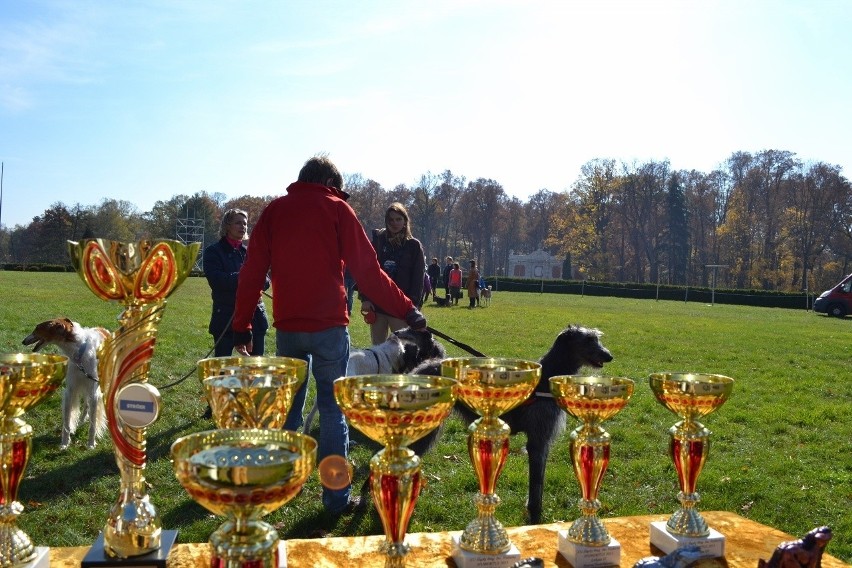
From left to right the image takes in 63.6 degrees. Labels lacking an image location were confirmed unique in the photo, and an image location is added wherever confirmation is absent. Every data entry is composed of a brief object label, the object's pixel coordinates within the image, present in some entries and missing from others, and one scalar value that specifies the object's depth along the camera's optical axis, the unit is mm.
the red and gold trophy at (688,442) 2191
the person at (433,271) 23136
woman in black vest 6590
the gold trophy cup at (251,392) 2008
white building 80625
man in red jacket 3828
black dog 4562
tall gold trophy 1848
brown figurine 1732
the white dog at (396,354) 6035
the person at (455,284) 24234
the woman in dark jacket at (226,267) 6172
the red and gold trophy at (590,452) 2070
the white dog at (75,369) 5863
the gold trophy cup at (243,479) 1292
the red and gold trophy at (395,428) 1726
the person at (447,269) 24517
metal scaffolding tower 60656
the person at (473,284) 23547
